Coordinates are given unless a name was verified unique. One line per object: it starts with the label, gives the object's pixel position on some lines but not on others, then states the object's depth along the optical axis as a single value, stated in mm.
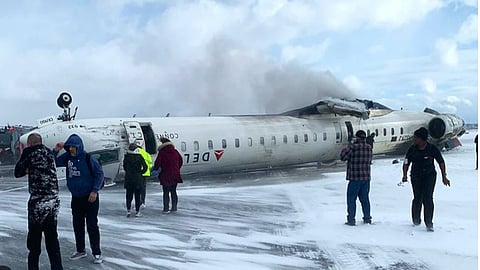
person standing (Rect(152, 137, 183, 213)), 11086
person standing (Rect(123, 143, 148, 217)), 10531
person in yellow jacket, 11336
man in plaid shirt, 9258
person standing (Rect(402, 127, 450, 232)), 8672
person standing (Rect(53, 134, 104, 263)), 7020
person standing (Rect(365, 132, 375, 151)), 21688
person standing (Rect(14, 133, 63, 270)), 6254
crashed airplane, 16609
